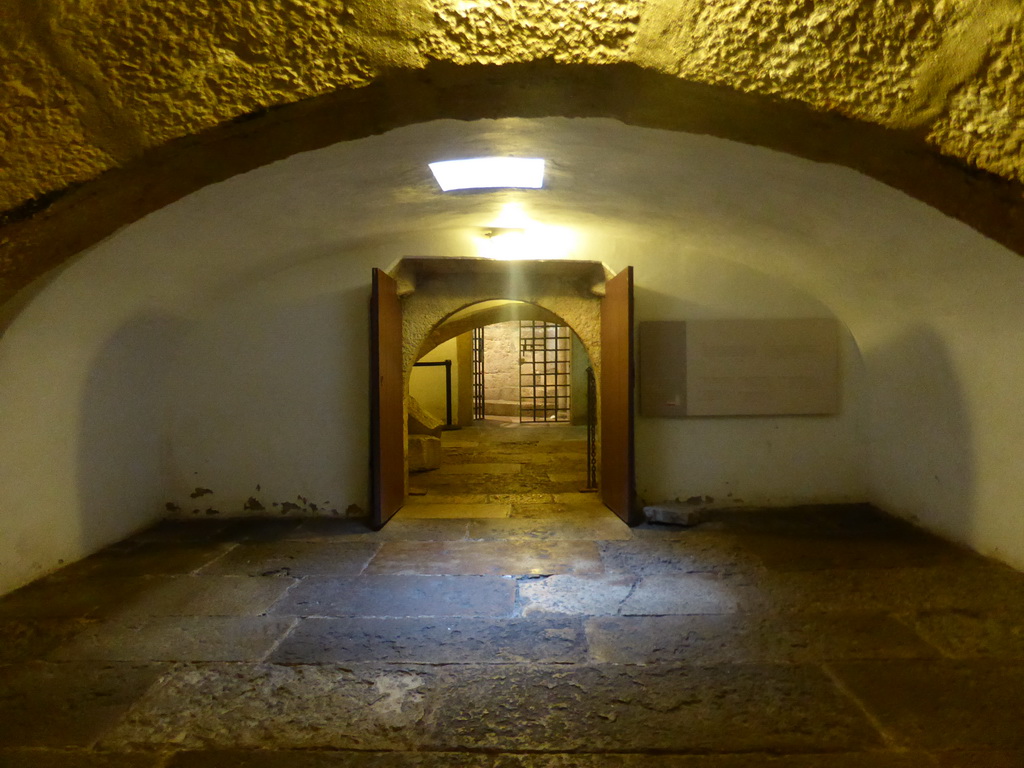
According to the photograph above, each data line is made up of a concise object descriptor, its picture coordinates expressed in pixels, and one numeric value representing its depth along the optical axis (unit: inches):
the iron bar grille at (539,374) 547.2
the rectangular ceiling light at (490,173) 130.7
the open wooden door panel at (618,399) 179.0
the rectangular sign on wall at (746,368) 191.3
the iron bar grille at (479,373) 514.3
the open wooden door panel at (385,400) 179.8
